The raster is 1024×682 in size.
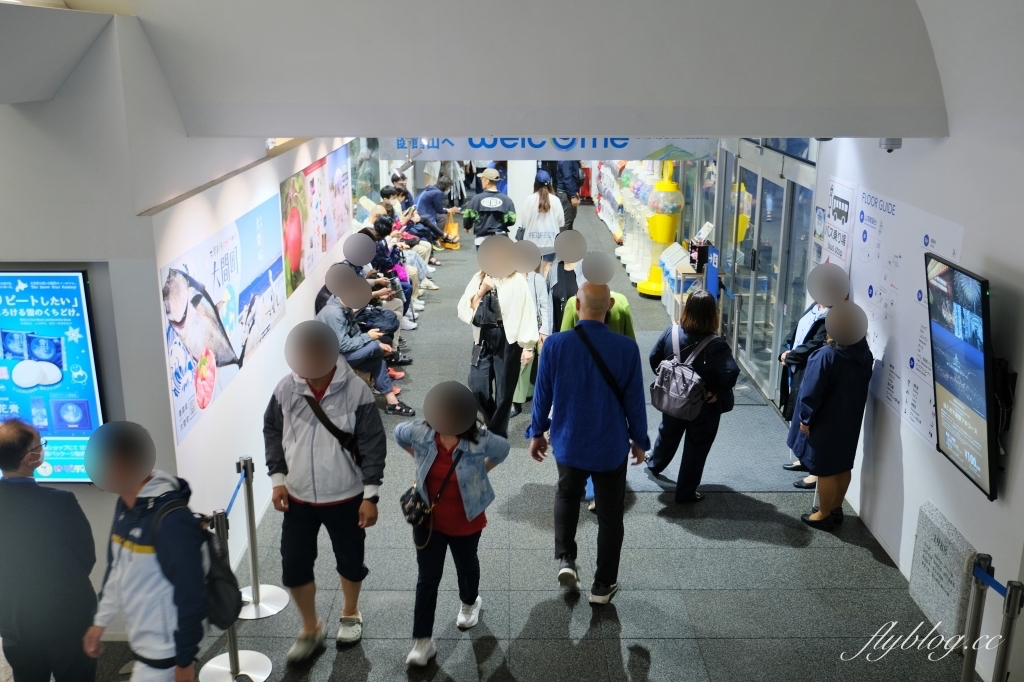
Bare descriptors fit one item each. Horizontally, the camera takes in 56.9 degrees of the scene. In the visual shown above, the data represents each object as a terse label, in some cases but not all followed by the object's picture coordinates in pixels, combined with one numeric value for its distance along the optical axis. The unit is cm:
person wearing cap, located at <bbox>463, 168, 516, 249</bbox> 1098
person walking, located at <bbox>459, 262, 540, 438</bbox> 646
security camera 522
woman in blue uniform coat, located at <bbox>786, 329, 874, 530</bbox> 546
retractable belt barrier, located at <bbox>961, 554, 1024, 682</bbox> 357
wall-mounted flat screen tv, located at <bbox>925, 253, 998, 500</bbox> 411
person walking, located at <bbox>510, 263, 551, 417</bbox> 686
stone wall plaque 447
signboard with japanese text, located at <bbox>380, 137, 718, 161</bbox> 685
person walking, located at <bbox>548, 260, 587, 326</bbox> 743
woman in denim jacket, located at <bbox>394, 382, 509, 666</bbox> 407
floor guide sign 495
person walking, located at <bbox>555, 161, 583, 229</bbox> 1385
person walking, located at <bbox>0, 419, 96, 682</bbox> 349
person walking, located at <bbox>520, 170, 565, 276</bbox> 937
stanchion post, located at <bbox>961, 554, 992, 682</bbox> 370
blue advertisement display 421
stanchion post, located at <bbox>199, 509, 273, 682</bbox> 429
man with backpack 327
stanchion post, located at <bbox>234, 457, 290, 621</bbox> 463
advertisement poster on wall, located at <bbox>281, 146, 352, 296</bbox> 711
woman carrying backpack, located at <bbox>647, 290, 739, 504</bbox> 573
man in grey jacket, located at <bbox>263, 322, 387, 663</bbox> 417
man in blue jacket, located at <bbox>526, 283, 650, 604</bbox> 459
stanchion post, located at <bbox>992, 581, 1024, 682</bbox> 356
